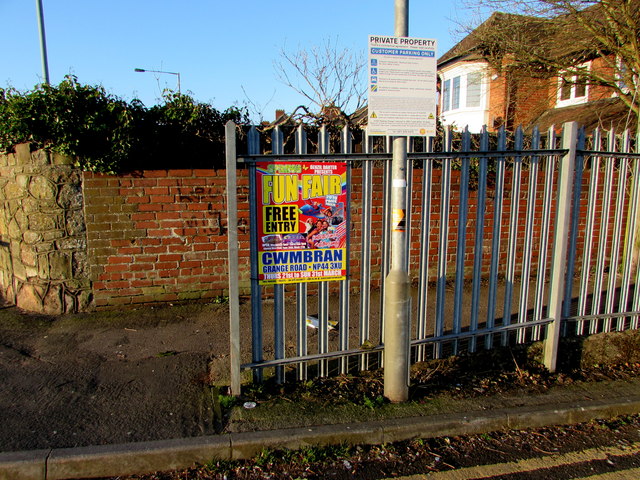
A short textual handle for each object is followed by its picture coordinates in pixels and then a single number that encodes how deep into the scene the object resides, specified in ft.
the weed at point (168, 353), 13.97
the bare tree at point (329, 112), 22.81
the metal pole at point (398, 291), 10.36
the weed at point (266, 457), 9.27
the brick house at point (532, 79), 29.07
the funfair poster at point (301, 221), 10.72
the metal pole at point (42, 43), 35.17
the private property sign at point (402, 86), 10.02
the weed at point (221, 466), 9.10
